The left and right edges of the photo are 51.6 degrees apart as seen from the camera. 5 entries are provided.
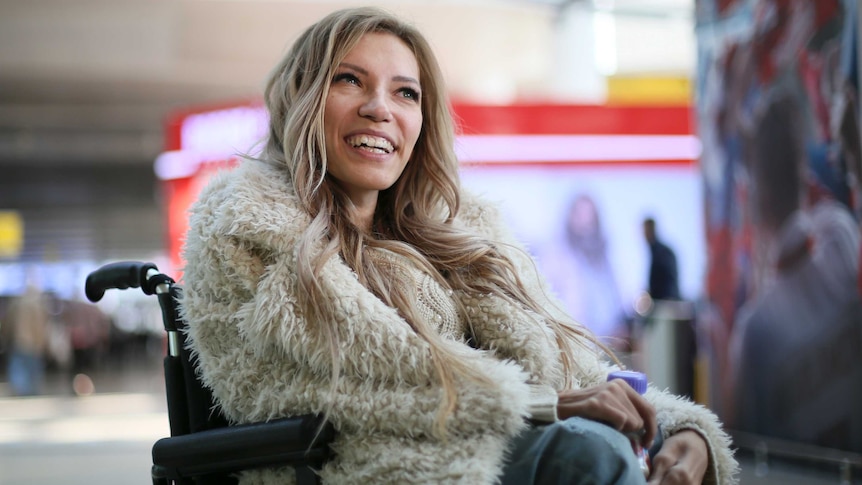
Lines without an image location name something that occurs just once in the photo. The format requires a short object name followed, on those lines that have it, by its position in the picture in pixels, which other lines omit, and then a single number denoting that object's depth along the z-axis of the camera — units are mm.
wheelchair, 1371
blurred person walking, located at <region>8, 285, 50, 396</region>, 11195
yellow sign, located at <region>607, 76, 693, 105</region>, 15773
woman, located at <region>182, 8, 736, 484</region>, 1382
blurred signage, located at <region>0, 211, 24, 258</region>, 21859
